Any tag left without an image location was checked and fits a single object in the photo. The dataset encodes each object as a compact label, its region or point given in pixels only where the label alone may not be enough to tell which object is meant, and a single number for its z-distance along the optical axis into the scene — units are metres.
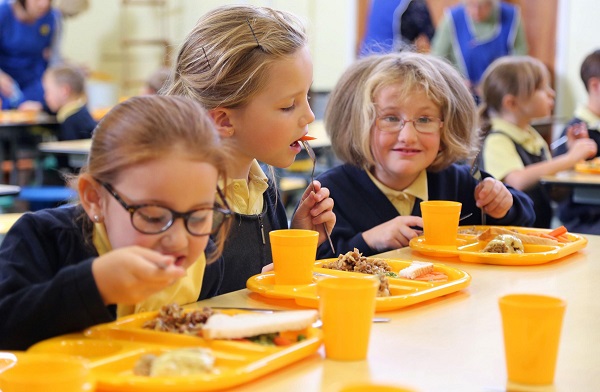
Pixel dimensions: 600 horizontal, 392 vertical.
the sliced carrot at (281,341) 1.45
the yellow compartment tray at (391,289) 1.66
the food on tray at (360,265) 1.83
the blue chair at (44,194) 4.77
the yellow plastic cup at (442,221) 2.08
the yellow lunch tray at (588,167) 3.42
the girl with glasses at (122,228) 1.47
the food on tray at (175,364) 1.34
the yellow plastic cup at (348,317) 1.44
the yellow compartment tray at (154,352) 1.32
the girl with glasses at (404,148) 2.43
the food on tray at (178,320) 1.49
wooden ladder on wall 10.25
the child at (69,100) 6.05
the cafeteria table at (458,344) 1.38
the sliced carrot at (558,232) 2.17
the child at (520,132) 3.48
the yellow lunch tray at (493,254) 1.99
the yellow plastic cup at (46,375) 1.23
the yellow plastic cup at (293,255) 1.74
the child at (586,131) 3.59
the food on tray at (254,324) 1.45
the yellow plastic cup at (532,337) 1.38
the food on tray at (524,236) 2.10
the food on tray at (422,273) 1.80
